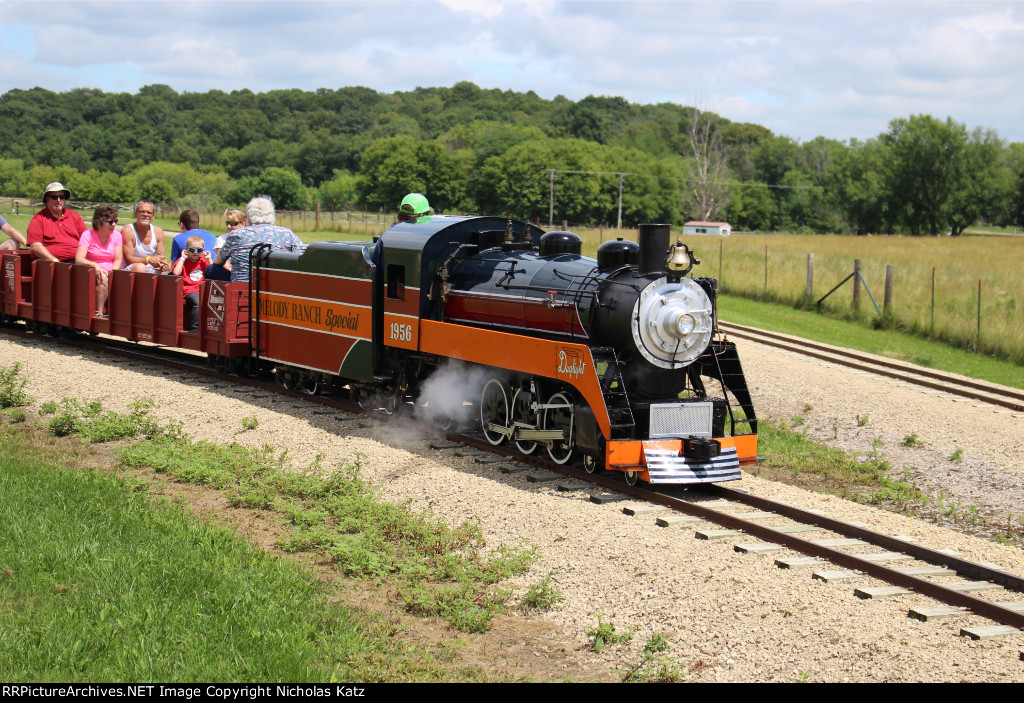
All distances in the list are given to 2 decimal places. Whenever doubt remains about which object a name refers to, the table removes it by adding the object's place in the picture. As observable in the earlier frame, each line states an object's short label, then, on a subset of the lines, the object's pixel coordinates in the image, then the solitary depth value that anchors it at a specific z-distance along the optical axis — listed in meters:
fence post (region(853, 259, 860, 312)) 24.34
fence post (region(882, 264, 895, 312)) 23.30
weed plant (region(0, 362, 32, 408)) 12.02
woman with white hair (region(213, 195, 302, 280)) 13.85
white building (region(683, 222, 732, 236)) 87.62
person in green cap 12.19
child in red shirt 14.55
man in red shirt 16.78
